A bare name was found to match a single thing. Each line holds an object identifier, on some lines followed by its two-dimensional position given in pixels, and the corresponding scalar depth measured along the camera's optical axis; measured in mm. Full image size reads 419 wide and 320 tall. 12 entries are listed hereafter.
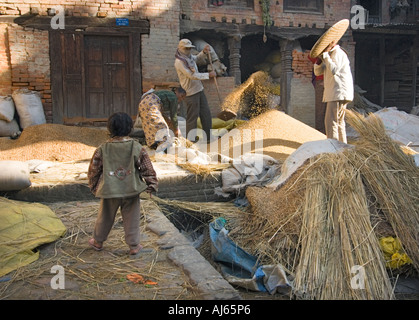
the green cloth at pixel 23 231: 2990
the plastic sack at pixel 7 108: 7713
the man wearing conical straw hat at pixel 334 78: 6031
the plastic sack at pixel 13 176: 4195
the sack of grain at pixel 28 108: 8195
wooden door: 9172
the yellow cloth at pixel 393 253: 3293
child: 3107
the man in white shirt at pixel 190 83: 6957
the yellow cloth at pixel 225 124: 8078
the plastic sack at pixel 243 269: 3064
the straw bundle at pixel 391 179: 3379
